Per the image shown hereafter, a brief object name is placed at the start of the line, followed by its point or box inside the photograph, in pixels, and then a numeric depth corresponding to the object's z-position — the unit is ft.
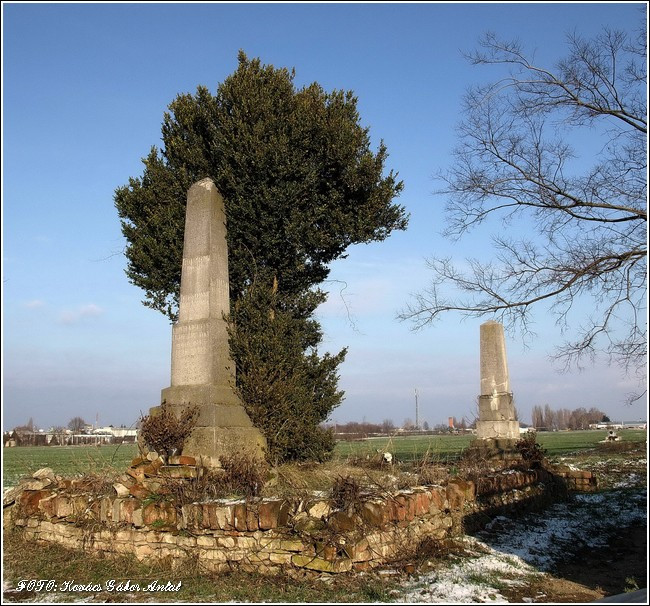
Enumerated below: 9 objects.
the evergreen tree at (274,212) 36.52
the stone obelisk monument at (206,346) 31.42
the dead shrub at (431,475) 30.77
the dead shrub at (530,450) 45.93
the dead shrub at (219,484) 26.35
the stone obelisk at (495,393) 54.49
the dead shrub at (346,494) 23.77
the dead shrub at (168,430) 30.73
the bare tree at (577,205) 36.32
